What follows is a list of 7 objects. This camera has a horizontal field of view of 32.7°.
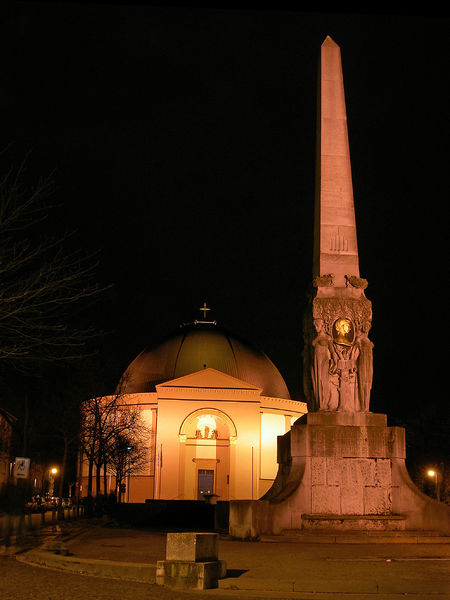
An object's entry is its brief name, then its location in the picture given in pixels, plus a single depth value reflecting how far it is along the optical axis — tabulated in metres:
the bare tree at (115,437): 46.09
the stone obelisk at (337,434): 18.56
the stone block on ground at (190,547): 11.49
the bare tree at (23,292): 17.25
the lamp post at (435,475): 51.81
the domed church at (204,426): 65.81
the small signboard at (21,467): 24.62
